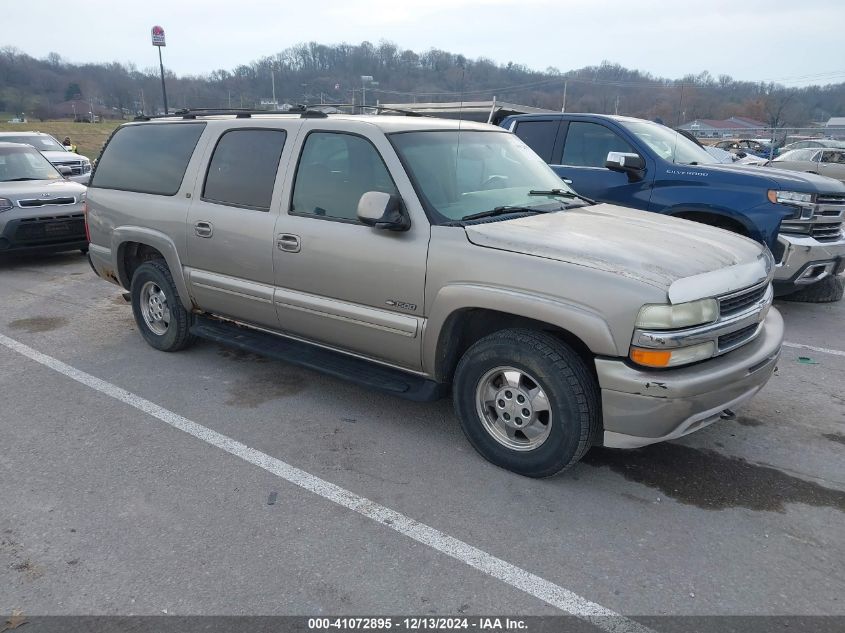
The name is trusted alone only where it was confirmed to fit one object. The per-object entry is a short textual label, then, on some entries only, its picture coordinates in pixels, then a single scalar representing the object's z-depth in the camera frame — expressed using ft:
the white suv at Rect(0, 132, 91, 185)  47.88
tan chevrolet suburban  10.12
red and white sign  106.01
